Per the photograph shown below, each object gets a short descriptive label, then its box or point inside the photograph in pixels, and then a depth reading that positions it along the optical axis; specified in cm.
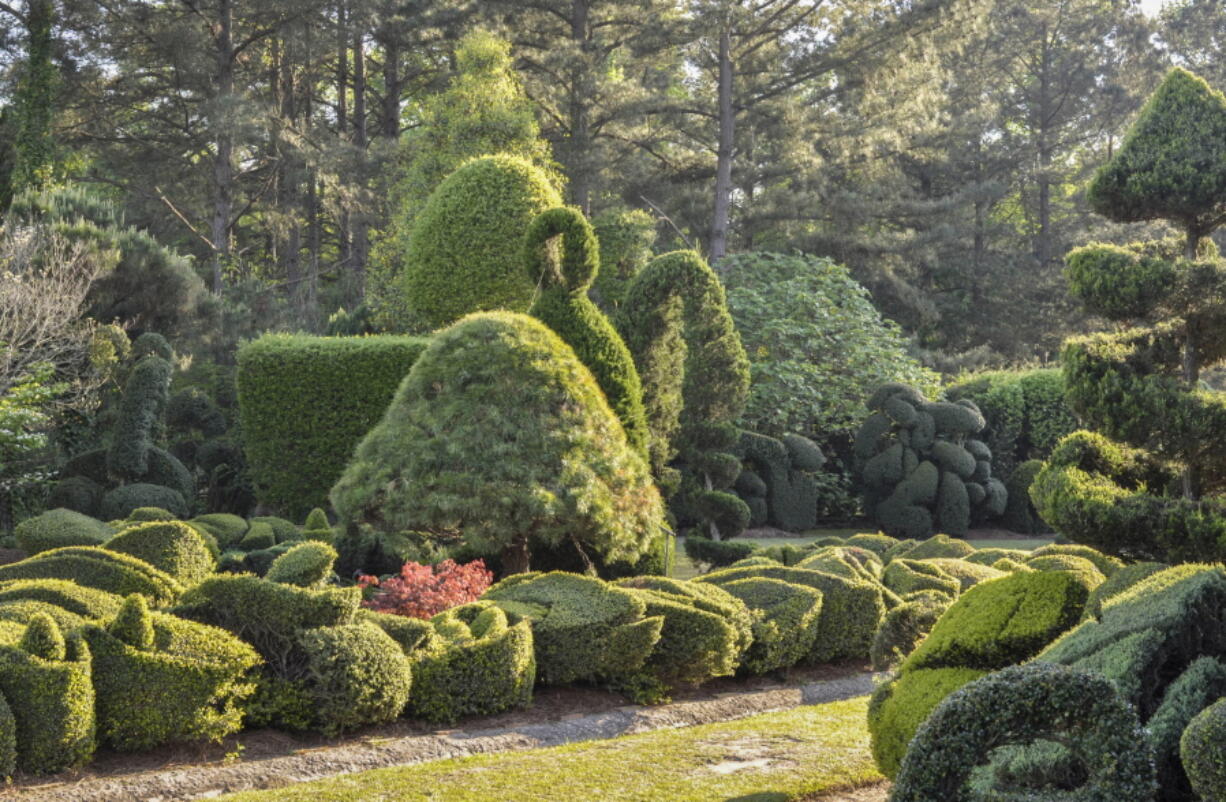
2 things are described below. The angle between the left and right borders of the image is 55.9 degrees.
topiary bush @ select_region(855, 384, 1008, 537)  1800
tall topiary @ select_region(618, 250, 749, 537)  1220
